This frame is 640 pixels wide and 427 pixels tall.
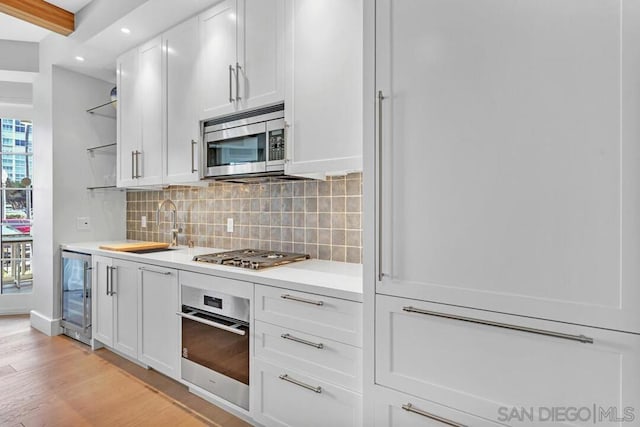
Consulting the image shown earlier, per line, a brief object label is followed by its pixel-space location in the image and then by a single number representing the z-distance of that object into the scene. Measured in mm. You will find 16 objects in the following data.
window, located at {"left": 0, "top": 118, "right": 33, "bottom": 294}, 3791
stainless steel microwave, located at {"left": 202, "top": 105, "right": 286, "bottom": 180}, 2033
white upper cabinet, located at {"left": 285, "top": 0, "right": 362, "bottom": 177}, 1712
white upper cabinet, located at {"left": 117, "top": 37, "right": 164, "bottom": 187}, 2701
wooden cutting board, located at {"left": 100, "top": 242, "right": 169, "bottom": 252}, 2732
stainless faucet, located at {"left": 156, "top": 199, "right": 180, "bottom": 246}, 3029
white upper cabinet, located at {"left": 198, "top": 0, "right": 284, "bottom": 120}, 1996
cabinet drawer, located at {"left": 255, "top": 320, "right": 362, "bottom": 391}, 1464
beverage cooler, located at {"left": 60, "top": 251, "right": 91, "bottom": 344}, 2926
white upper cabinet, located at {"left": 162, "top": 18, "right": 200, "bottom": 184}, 2432
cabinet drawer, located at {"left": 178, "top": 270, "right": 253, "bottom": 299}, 1811
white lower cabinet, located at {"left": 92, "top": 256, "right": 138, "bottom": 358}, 2488
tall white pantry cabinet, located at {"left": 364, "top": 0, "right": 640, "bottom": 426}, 962
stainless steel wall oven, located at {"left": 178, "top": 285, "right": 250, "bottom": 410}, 1846
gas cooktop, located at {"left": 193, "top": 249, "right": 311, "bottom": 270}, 1935
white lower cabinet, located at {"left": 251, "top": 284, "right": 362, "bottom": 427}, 1469
